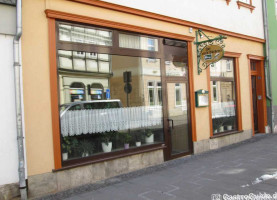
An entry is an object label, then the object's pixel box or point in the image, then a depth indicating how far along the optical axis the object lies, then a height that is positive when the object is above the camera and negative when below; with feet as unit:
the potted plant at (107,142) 19.76 -2.66
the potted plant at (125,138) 20.93 -2.58
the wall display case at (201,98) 26.02 +0.46
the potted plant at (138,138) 21.88 -2.72
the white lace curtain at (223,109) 29.30 -0.87
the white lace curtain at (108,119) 17.99 -0.99
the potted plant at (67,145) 17.52 -2.47
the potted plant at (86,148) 18.61 -2.87
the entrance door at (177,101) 23.93 +0.22
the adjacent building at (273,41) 36.73 +8.18
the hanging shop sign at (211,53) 24.12 +4.59
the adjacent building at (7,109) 14.73 +0.10
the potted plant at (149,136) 22.58 -2.70
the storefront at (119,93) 18.03 +1.03
